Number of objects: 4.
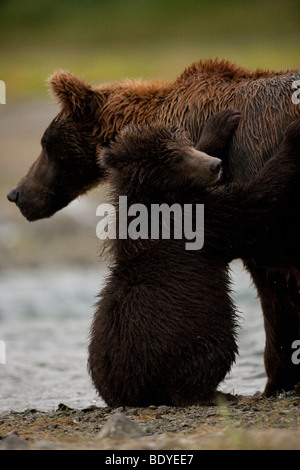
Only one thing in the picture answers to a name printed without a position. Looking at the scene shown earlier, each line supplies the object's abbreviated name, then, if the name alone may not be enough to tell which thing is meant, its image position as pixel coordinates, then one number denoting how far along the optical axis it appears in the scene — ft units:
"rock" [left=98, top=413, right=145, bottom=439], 31.96
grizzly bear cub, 38.96
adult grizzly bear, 41.55
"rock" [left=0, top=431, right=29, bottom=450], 30.68
